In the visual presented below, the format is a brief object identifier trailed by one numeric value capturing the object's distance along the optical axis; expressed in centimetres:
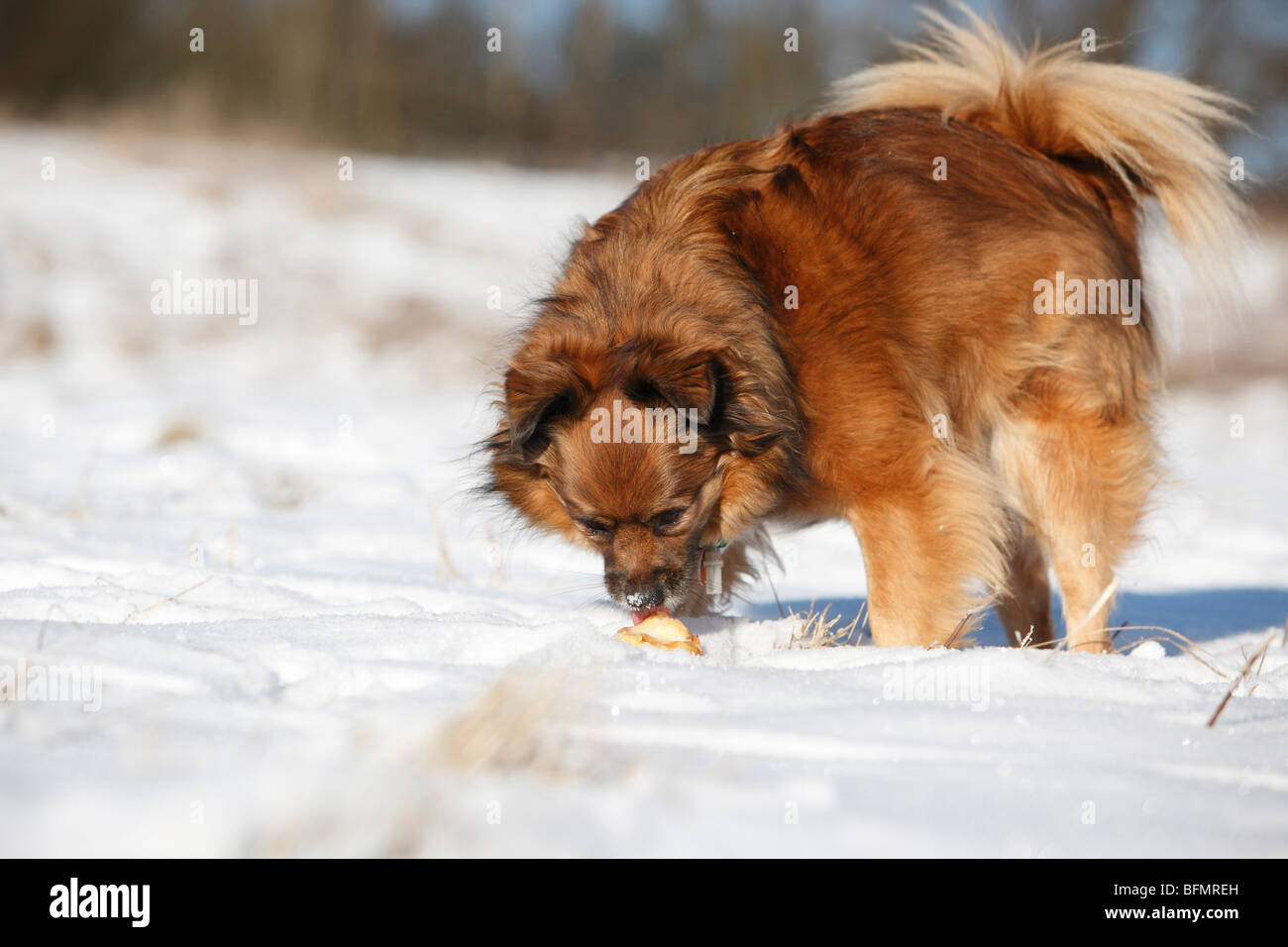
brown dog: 329
